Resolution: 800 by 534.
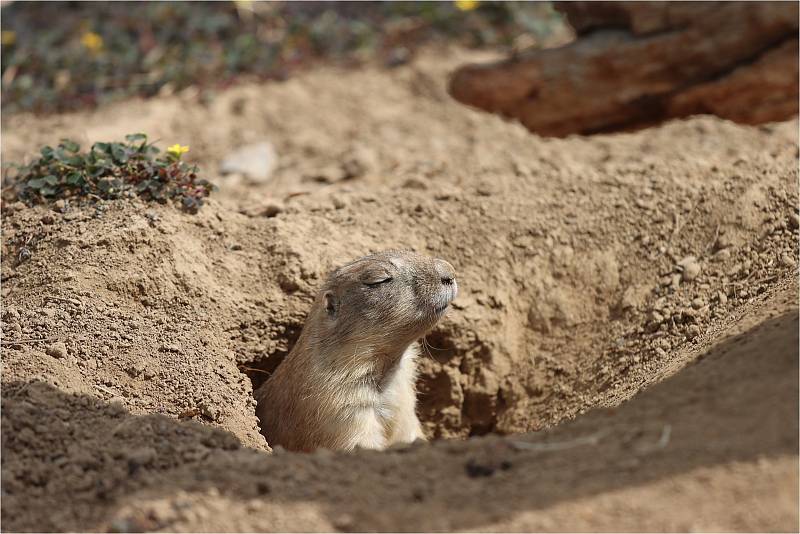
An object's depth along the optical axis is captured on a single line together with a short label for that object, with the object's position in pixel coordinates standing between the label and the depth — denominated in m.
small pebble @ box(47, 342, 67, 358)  9.97
